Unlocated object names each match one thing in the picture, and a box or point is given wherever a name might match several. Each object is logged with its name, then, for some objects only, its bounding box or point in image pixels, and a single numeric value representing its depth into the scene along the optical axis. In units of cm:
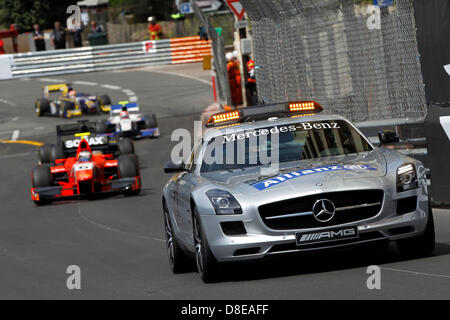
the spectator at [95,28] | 5100
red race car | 1878
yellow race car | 3422
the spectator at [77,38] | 4850
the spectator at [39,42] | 4906
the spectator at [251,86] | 3025
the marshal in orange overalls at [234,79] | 3312
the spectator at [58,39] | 4781
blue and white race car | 2794
